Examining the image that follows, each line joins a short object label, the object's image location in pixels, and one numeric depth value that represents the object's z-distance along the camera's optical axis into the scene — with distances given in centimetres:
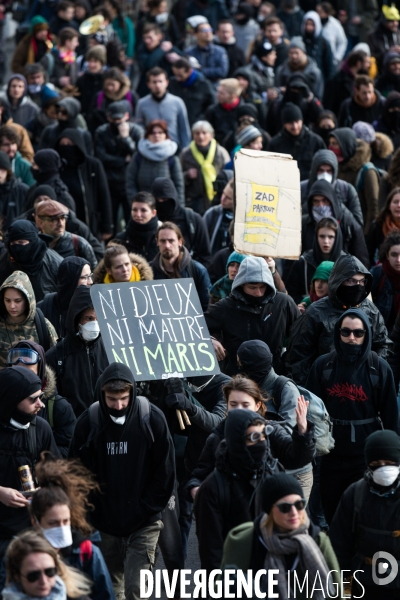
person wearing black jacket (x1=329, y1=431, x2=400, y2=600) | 1050
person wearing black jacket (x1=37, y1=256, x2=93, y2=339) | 1456
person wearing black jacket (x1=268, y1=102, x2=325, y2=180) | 2103
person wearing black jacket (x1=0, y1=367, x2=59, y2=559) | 1116
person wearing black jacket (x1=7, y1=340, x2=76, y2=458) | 1207
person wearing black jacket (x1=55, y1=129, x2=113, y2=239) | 2044
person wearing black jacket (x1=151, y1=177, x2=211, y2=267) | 1824
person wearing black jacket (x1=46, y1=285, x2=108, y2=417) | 1305
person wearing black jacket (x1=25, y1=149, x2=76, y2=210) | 1936
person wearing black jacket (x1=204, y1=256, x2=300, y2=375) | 1406
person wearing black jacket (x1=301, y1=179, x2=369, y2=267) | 1753
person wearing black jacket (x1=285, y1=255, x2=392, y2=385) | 1369
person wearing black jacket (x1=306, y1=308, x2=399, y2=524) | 1260
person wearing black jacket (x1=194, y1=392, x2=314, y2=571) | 1032
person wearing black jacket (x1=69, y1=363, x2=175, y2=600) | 1134
